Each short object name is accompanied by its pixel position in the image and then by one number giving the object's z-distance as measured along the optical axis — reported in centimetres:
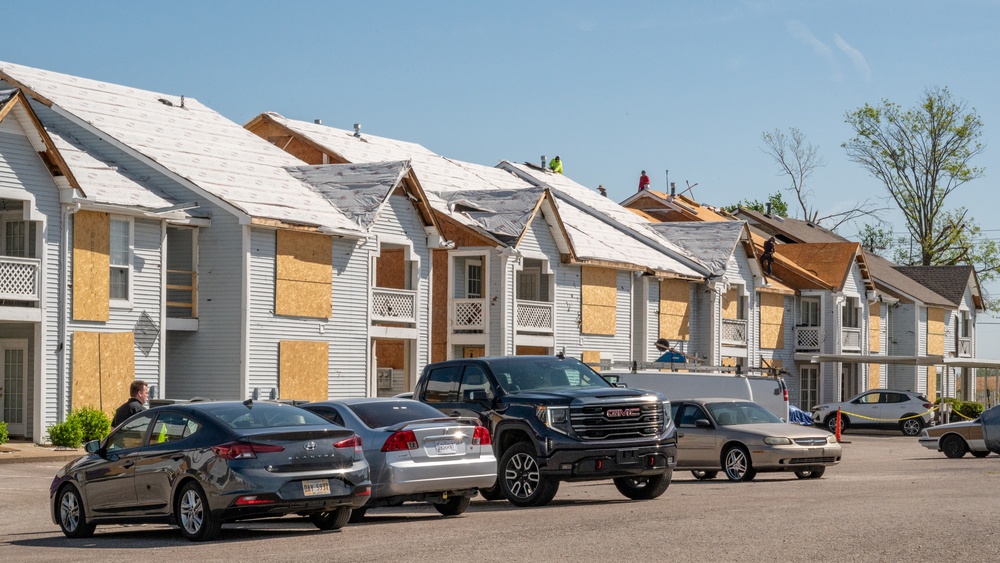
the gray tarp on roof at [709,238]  5541
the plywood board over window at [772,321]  6059
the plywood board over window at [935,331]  7312
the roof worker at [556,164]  6355
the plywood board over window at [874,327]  6831
